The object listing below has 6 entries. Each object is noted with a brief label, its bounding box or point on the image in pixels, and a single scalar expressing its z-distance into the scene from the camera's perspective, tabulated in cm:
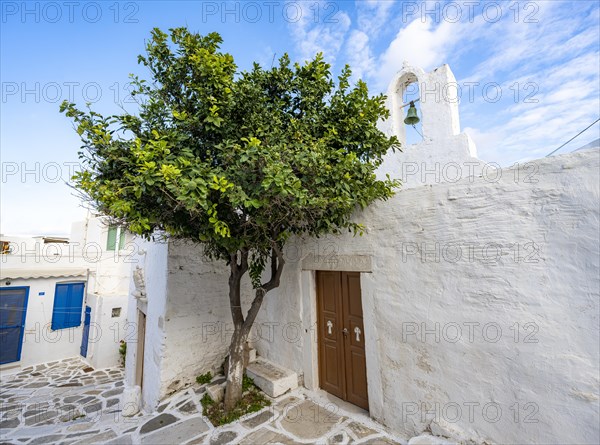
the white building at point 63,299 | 1081
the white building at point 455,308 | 252
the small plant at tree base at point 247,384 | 484
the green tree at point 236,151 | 287
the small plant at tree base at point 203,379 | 542
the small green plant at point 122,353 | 1120
